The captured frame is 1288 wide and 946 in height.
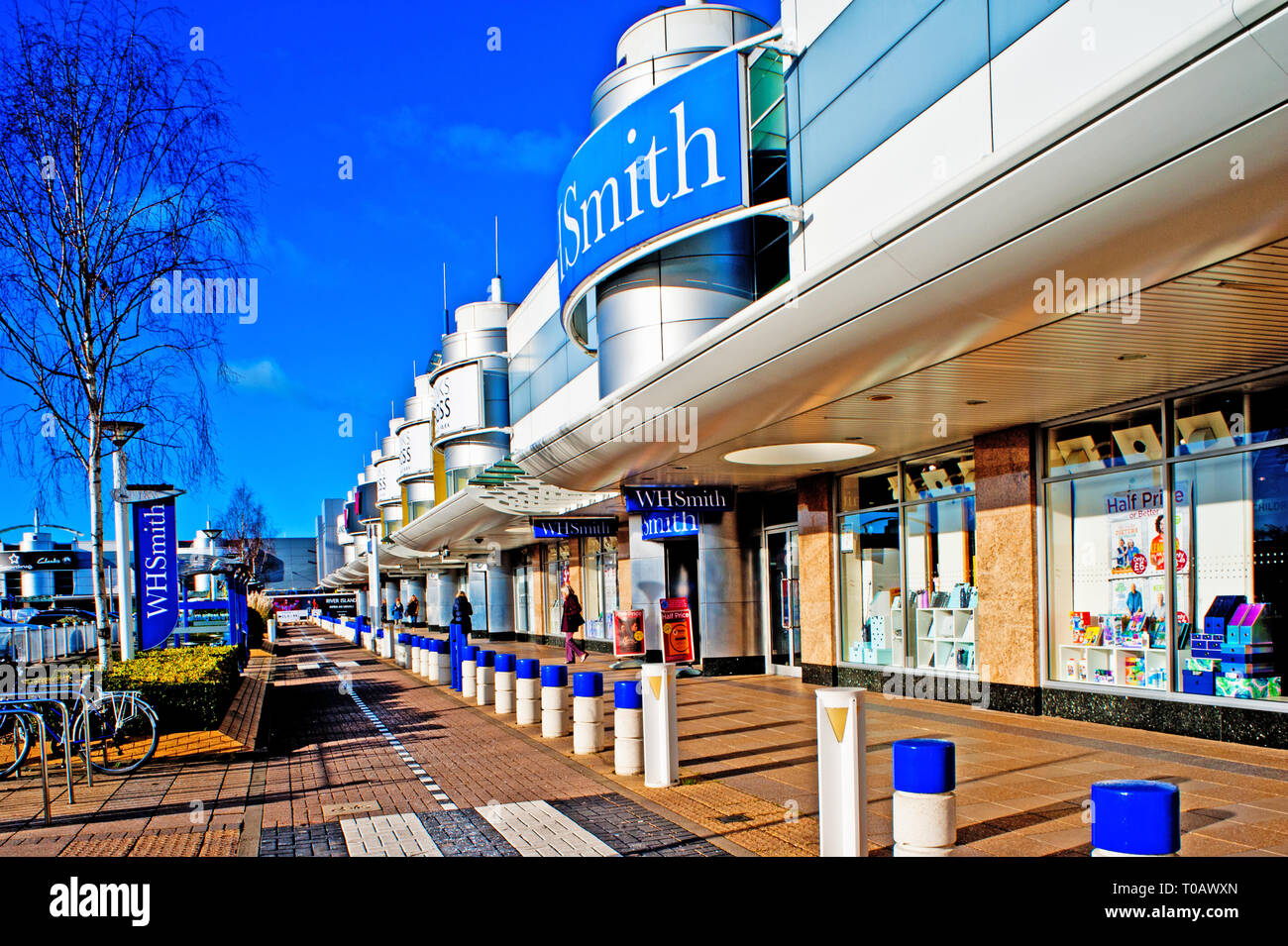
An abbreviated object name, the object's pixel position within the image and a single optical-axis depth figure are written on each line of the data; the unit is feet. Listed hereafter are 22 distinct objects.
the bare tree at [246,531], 287.28
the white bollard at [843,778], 18.63
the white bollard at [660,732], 29.45
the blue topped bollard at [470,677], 57.00
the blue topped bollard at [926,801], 16.94
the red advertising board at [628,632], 66.54
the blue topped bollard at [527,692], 44.11
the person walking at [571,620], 79.41
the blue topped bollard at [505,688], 48.32
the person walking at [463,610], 94.18
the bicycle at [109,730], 33.60
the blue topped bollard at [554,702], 40.11
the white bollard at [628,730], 31.68
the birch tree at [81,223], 40.27
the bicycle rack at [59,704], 30.66
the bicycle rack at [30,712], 27.25
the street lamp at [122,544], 42.91
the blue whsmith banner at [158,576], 51.83
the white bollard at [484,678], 52.85
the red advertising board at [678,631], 62.49
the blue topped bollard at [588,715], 35.99
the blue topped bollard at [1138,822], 11.35
